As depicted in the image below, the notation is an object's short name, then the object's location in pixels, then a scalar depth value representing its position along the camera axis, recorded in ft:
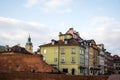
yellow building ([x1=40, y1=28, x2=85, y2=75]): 132.11
